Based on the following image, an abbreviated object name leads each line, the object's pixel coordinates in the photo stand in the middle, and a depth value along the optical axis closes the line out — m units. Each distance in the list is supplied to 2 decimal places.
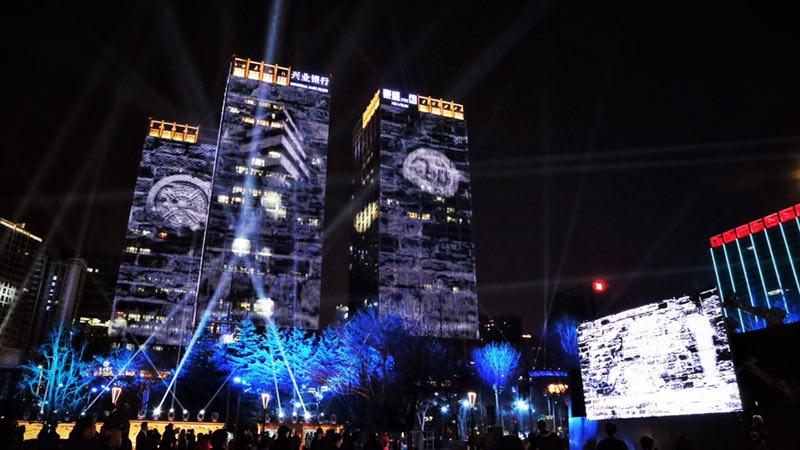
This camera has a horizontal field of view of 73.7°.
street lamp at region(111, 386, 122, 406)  29.69
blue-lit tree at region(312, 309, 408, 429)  38.88
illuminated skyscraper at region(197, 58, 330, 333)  99.44
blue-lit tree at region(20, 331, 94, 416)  46.91
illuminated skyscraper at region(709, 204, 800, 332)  103.62
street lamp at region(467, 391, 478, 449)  30.90
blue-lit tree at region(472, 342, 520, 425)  57.91
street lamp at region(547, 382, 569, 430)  32.09
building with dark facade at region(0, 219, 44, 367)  136.00
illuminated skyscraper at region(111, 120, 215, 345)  104.56
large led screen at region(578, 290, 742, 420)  13.49
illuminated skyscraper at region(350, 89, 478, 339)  111.81
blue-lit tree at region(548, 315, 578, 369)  44.41
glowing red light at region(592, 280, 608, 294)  17.36
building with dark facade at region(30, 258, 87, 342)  153.00
